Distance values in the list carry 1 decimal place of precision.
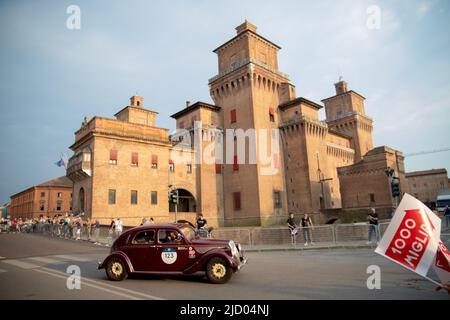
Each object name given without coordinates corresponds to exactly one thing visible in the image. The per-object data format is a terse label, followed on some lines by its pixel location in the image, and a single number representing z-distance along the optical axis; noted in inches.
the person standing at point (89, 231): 879.1
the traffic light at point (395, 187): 652.7
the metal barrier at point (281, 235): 624.4
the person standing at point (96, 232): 885.2
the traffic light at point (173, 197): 743.8
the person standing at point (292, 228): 640.0
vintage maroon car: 300.7
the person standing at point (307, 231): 645.3
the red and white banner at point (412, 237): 213.0
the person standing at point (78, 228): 906.1
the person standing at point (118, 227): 822.8
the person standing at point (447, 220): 782.7
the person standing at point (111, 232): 827.1
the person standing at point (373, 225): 562.9
